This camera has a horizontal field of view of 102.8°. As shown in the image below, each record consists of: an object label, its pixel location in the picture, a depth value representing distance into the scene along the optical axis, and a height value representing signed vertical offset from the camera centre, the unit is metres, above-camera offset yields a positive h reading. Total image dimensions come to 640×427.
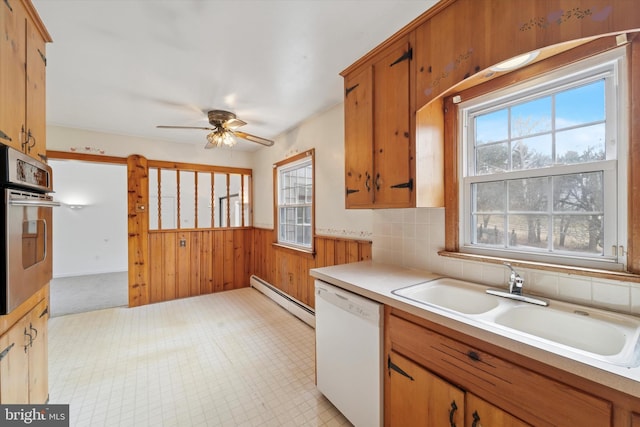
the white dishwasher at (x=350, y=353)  1.44 -0.87
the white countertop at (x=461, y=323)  0.72 -0.44
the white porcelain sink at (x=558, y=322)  0.86 -0.47
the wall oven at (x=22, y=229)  1.05 -0.07
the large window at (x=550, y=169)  1.16 +0.23
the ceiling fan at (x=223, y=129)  2.79 +0.94
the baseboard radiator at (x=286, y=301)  3.07 -1.21
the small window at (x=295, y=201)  3.36 +0.18
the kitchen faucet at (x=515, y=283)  1.31 -0.37
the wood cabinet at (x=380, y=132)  1.60 +0.56
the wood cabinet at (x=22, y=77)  1.15 +0.71
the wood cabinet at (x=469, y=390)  0.79 -0.66
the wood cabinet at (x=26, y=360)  1.18 -0.77
